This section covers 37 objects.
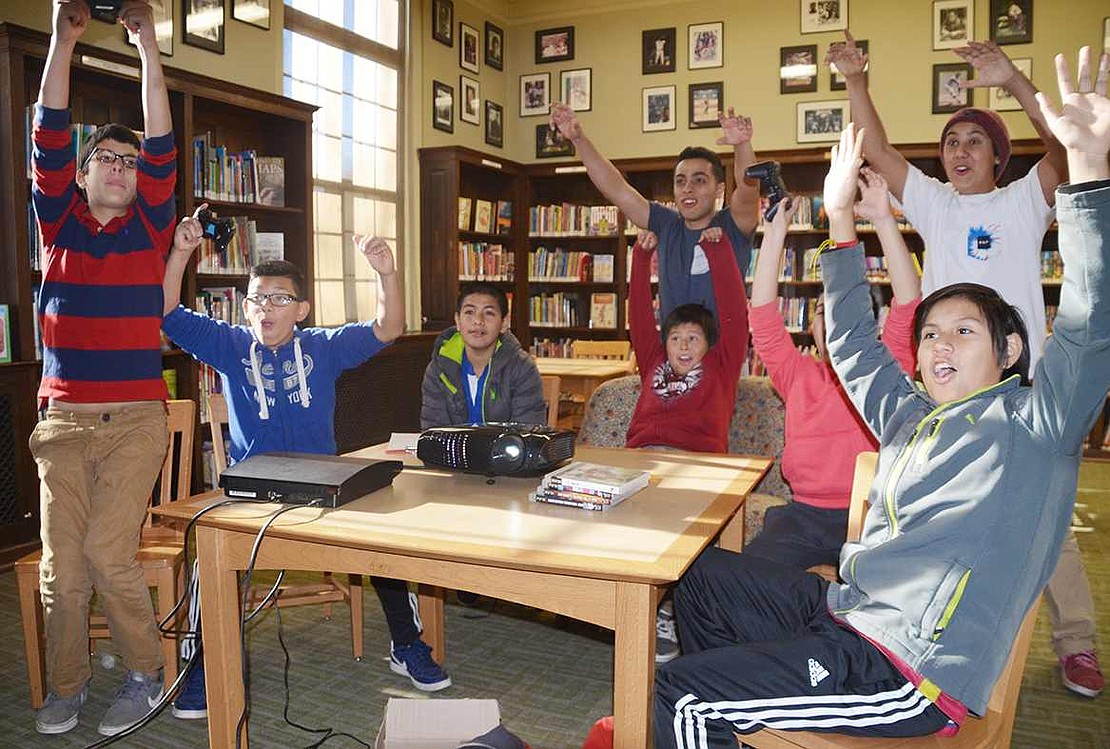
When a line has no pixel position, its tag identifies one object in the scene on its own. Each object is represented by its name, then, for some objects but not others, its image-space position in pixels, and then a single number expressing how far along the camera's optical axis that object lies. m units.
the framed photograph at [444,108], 6.65
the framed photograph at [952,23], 6.26
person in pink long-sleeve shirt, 2.04
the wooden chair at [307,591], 2.50
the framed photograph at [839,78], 6.47
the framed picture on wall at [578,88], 7.32
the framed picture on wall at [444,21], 6.60
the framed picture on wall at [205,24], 4.60
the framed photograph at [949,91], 6.29
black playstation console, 1.61
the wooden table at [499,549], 1.32
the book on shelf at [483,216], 6.81
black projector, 1.80
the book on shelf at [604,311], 7.16
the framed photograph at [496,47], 7.27
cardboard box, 1.54
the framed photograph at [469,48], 6.93
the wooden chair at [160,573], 2.18
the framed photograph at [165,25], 4.41
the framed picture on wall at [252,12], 4.91
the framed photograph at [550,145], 7.35
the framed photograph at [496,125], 7.29
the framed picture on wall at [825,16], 6.52
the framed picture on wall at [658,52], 7.04
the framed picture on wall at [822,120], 6.54
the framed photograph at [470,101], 6.96
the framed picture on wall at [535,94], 7.46
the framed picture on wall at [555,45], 7.36
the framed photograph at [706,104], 6.89
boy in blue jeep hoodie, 2.20
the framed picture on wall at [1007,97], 6.16
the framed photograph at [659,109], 7.05
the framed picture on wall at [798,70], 6.60
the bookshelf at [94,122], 3.40
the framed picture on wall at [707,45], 6.86
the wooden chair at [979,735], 1.26
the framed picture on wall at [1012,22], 6.14
